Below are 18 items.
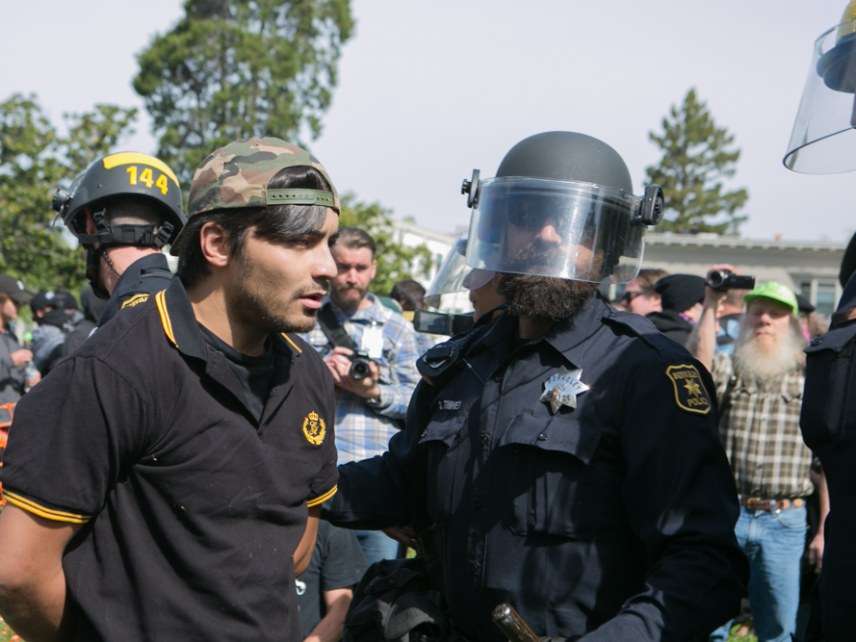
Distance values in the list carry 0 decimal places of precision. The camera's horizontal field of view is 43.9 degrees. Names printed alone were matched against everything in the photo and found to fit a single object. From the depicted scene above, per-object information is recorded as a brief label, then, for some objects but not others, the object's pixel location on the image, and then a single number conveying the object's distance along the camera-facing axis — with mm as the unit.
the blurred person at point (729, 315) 7513
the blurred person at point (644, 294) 7797
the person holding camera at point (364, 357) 5324
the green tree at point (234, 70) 36062
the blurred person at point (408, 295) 10398
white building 36531
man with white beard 5512
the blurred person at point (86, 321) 5947
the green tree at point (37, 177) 21734
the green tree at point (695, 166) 52219
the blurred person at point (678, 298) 6543
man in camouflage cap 2074
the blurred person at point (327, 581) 4547
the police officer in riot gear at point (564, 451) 2354
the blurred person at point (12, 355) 9062
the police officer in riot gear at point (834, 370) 2318
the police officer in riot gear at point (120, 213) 3723
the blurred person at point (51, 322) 8630
